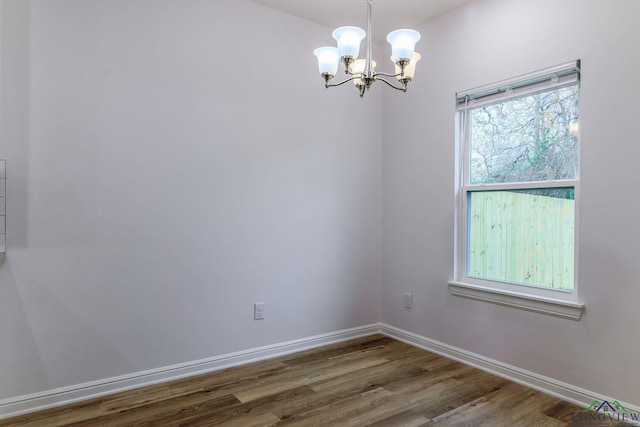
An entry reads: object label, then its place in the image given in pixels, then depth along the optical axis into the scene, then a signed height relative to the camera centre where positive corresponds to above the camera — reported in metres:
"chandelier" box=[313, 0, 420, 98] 1.95 +0.79
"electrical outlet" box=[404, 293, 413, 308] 3.43 -0.79
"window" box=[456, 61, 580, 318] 2.48 +0.19
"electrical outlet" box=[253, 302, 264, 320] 3.00 -0.77
